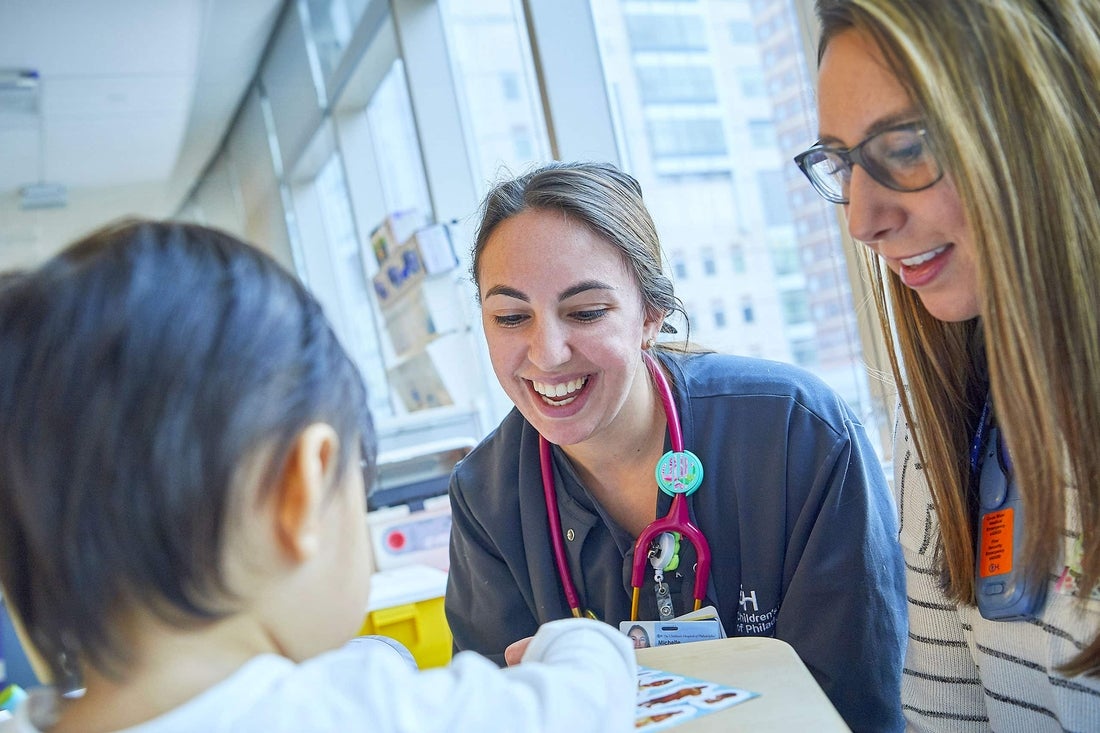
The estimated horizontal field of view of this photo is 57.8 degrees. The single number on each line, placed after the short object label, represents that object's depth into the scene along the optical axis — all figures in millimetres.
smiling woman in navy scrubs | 1421
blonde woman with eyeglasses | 852
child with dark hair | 656
